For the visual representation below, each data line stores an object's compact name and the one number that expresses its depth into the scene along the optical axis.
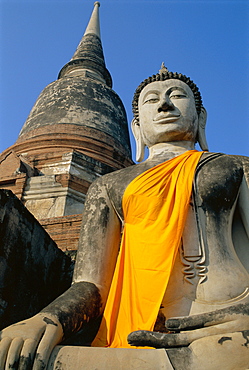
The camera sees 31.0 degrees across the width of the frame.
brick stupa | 11.55
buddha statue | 2.85
